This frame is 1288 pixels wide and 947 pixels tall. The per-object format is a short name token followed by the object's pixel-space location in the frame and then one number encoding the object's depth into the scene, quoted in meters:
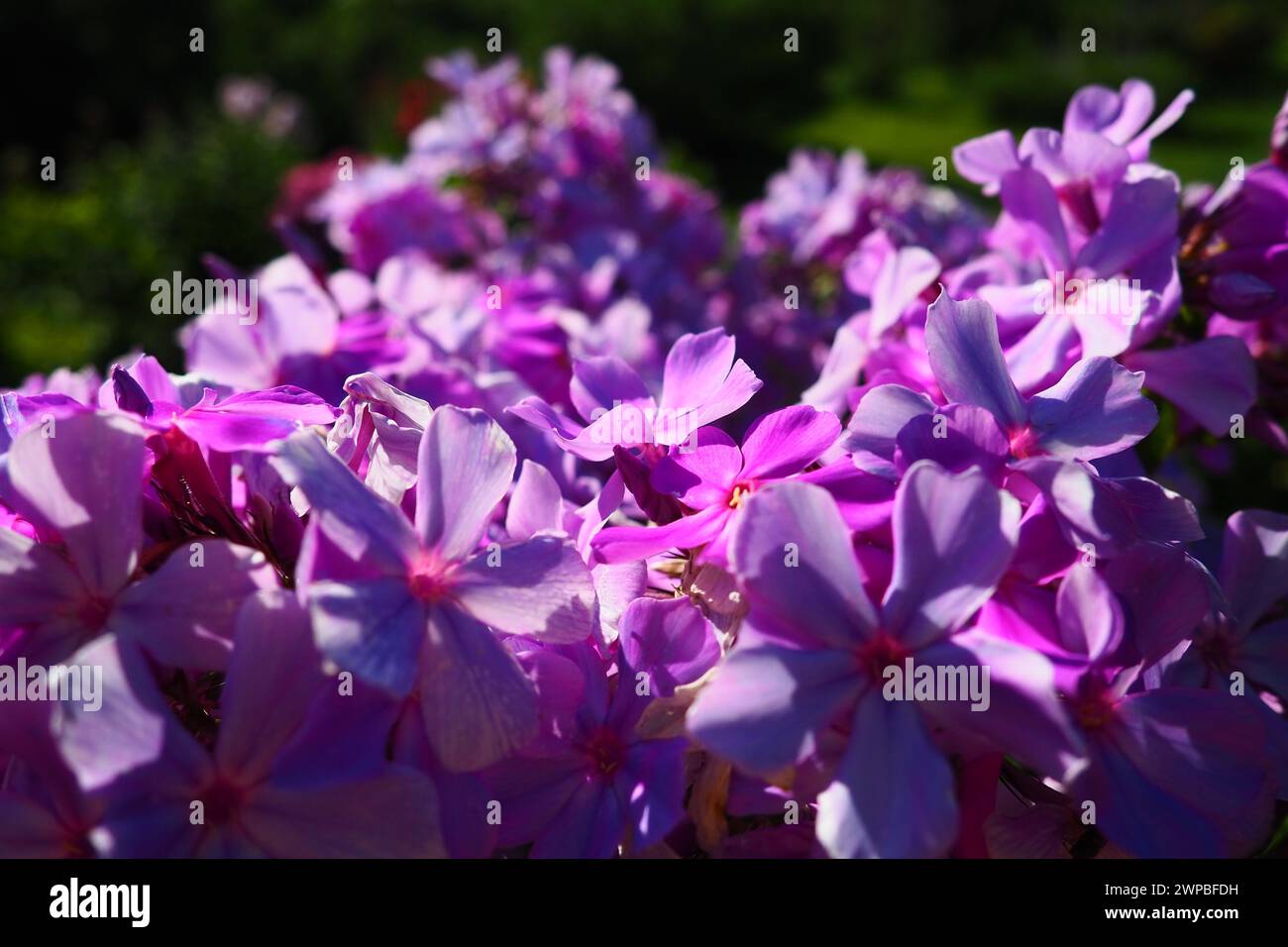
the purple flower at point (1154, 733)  0.08
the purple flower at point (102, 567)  0.08
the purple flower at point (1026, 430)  0.08
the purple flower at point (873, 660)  0.07
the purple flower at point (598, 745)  0.09
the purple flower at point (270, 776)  0.07
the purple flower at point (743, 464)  0.09
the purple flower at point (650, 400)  0.10
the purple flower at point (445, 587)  0.08
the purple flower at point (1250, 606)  0.10
